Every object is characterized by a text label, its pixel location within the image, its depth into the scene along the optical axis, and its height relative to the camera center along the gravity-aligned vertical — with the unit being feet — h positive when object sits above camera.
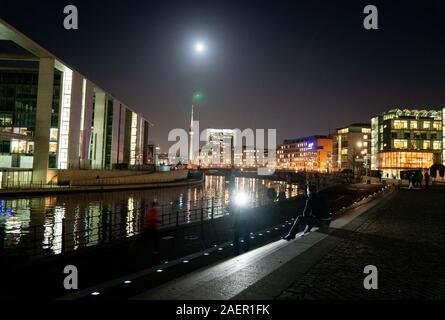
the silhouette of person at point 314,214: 33.19 -4.27
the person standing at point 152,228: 37.24 -6.64
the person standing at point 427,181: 129.80 -2.56
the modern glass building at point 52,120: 151.52 +29.35
